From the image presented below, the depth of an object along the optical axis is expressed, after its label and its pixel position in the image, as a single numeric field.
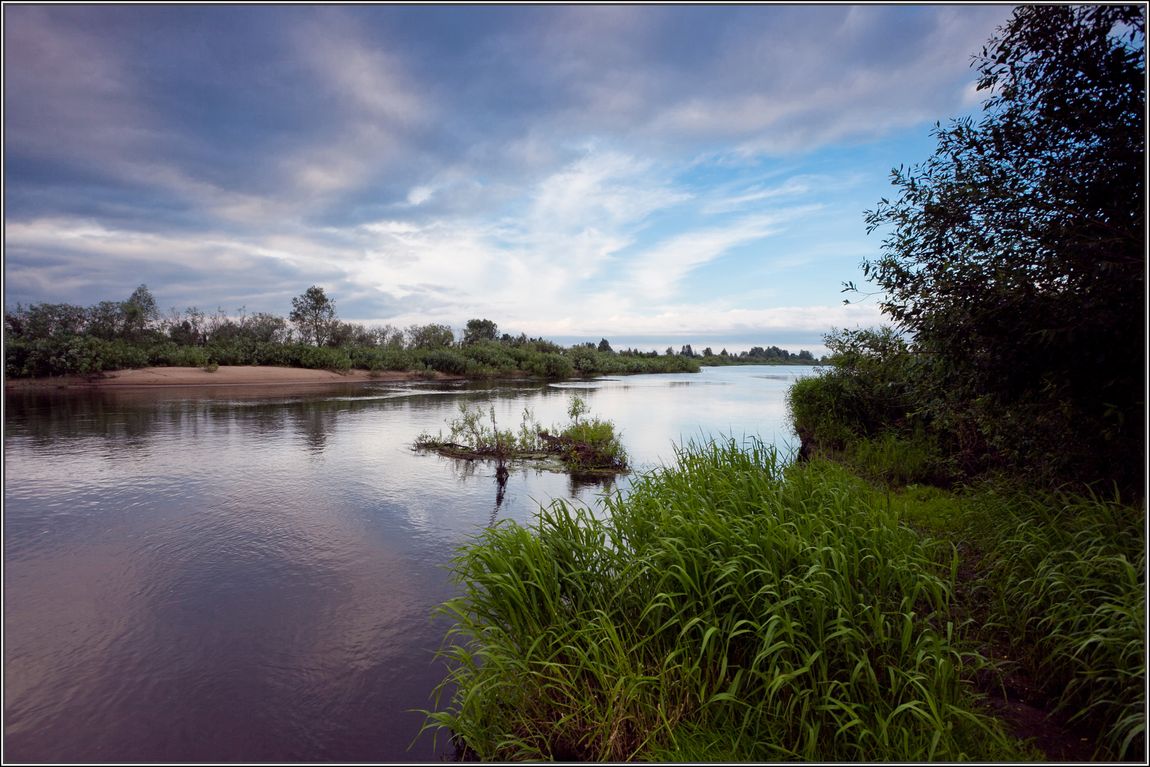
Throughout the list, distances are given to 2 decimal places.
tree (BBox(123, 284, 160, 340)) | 31.67
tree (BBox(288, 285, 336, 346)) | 43.16
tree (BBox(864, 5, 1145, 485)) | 3.21
